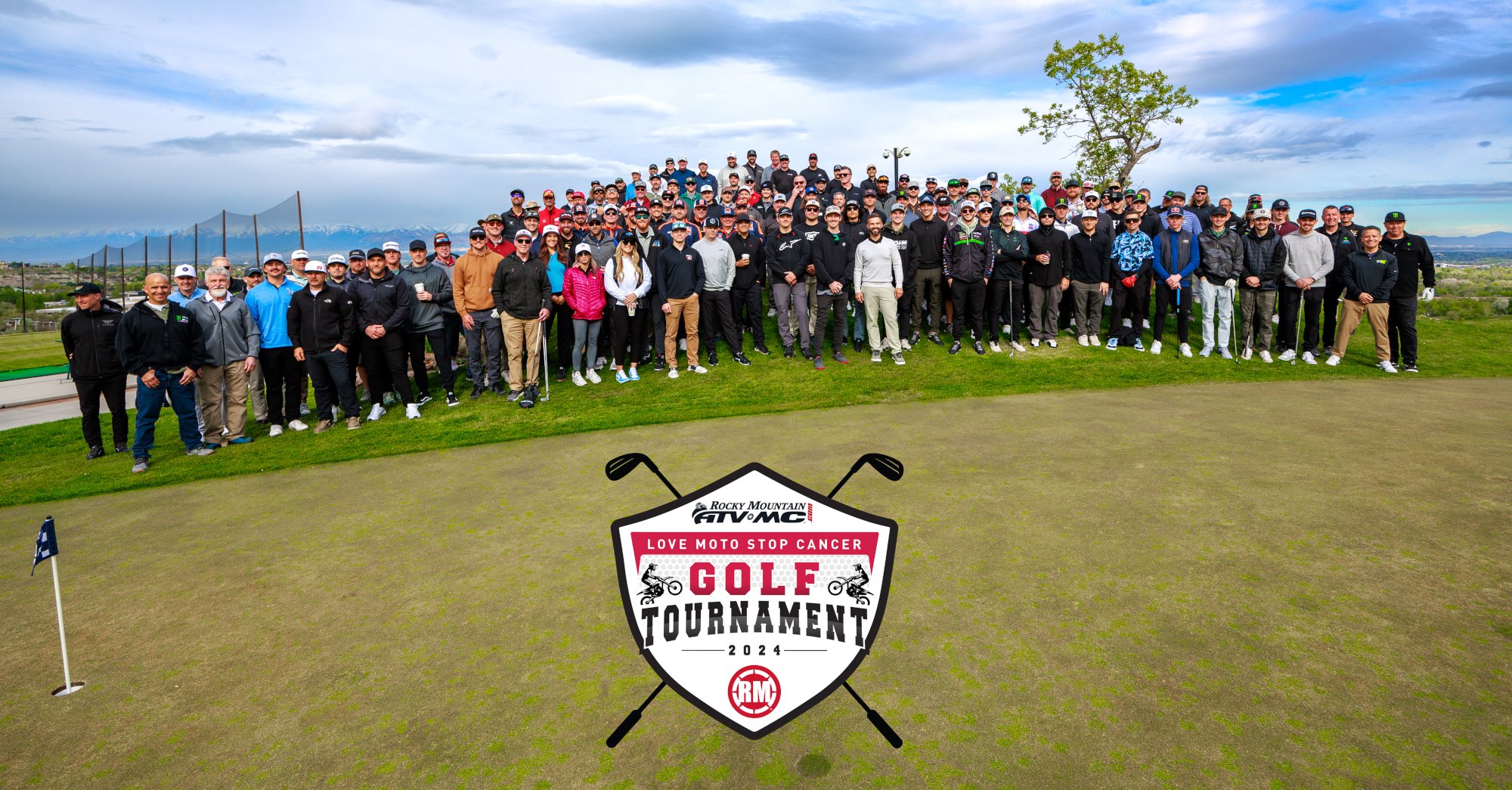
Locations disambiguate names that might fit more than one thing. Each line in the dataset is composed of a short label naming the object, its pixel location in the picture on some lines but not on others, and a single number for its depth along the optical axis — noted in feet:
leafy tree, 88.02
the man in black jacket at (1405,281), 37.17
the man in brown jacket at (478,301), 36.14
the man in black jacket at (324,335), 32.55
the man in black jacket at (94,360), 29.32
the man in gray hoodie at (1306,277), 38.55
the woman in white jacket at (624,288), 37.68
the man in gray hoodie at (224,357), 31.27
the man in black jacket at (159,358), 28.35
